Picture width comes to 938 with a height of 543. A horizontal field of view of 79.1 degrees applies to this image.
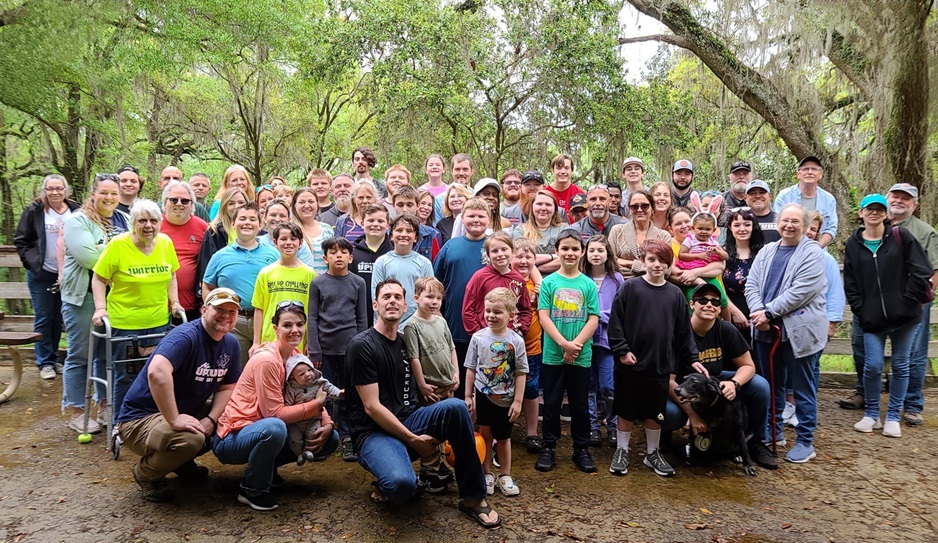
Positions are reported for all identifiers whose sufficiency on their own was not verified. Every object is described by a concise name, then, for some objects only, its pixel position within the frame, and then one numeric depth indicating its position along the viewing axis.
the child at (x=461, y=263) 4.50
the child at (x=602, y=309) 4.59
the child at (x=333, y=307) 4.09
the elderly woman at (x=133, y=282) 4.21
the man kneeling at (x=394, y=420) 3.25
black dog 4.10
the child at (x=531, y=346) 4.36
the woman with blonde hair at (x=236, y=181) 5.35
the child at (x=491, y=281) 4.18
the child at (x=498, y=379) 3.67
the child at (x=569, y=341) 4.14
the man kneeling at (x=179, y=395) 3.28
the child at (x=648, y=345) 4.04
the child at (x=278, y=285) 4.13
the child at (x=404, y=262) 4.31
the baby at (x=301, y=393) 3.48
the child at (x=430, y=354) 3.66
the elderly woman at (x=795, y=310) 4.42
